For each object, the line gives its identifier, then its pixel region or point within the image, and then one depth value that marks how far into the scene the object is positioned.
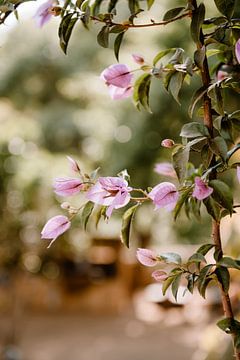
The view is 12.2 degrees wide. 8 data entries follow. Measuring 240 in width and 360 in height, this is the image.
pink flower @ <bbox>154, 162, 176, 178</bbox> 1.13
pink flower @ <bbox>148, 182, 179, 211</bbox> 1.01
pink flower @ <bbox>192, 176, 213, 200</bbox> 1.00
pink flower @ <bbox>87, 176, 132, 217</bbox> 1.02
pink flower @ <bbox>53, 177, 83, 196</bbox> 1.04
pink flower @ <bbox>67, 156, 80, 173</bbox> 1.07
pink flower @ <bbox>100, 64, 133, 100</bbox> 1.09
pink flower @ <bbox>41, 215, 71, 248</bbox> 1.05
